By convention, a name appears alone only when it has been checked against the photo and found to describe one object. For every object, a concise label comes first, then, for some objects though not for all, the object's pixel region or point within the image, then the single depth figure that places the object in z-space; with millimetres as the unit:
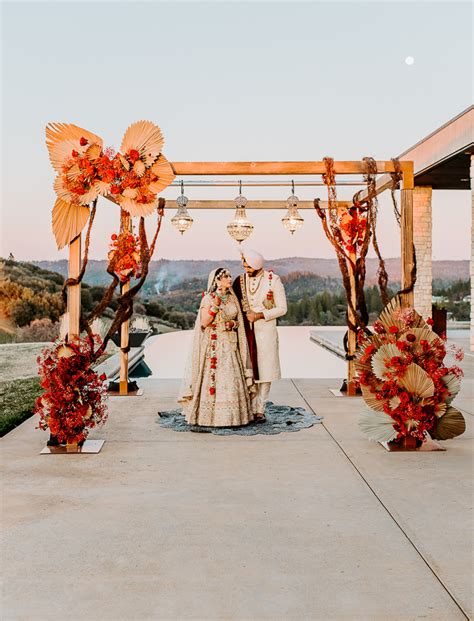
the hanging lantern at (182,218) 9094
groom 6605
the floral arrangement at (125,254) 7535
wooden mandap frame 6426
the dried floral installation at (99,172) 5586
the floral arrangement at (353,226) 8188
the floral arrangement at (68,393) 5344
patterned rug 6215
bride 6293
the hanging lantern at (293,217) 9414
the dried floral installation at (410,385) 5406
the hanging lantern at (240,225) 9477
